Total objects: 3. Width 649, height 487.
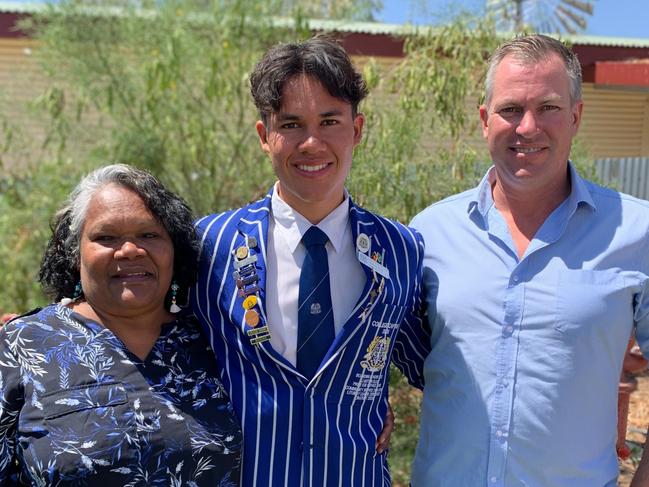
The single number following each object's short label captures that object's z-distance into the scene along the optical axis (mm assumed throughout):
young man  2402
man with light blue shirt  2434
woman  2203
